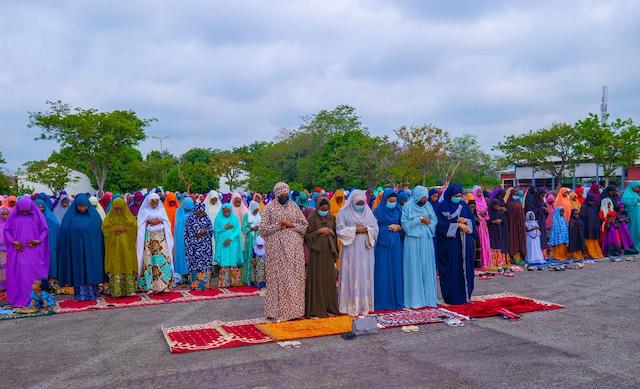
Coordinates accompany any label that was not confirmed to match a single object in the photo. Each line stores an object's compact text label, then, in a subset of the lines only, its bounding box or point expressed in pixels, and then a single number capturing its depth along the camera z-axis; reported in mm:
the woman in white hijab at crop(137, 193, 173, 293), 8859
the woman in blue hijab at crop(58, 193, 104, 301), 8430
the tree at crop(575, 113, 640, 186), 29891
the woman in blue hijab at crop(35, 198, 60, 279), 9125
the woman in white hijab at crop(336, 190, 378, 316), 7391
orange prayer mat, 6180
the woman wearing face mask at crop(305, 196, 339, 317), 7234
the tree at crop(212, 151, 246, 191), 43203
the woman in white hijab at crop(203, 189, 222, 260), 10414
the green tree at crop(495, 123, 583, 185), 32034
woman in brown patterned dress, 7008
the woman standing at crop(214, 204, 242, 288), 9562
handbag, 6164
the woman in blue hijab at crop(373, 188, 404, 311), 7652
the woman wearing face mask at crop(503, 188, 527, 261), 11789
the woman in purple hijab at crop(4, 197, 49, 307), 8172
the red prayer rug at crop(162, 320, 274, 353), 5793
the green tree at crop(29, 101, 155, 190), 29344
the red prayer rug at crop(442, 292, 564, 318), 7137
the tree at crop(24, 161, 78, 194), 32656
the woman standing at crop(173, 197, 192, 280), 9984
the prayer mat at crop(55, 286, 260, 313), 8070
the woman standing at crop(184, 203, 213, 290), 9461
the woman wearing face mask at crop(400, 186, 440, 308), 7754
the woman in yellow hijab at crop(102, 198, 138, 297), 8633
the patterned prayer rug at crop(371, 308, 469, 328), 6719
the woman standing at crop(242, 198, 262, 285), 9781
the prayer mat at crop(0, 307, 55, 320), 7492
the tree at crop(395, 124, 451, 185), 34344
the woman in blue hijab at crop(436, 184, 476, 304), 7895
